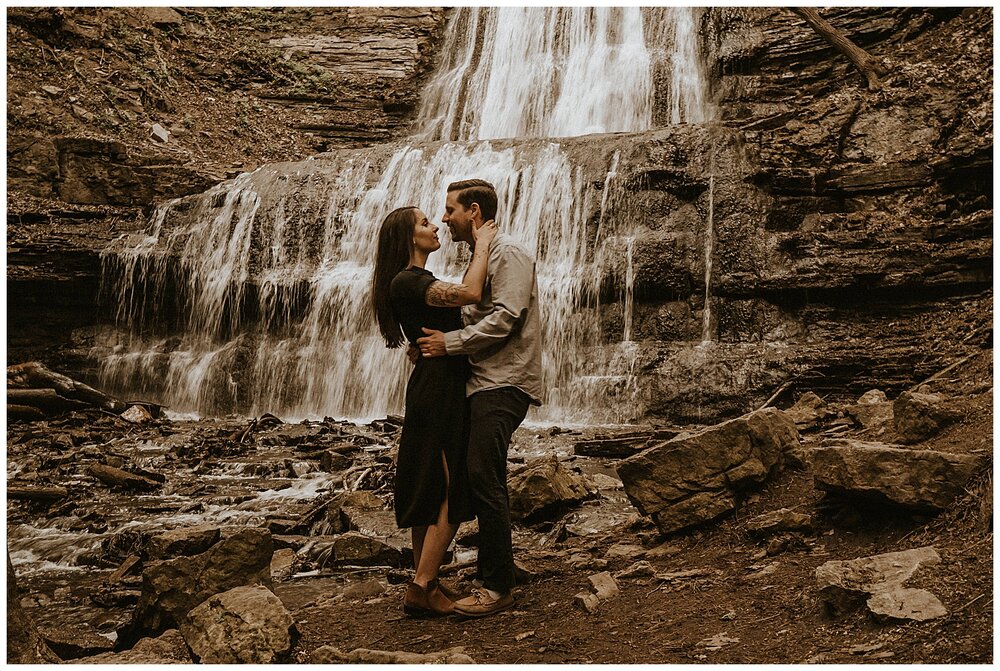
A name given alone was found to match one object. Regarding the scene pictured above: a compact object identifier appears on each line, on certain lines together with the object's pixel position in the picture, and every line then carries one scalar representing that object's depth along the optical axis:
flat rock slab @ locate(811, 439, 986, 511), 3.85
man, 3.81
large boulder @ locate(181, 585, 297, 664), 3.42
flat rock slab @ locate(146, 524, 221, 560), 4.95
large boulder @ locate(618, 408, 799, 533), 4.79
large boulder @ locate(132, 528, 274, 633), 4.04
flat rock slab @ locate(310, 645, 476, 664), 3.17
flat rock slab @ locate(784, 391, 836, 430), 7.46
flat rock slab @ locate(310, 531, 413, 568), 5.21
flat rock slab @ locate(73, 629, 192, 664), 3.38
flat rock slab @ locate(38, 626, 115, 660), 3.87
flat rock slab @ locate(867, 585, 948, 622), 3.02
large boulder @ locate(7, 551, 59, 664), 3.03
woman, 3.87
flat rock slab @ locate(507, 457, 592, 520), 5.69
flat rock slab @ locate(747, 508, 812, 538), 4.38
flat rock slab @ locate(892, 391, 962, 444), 4.98
